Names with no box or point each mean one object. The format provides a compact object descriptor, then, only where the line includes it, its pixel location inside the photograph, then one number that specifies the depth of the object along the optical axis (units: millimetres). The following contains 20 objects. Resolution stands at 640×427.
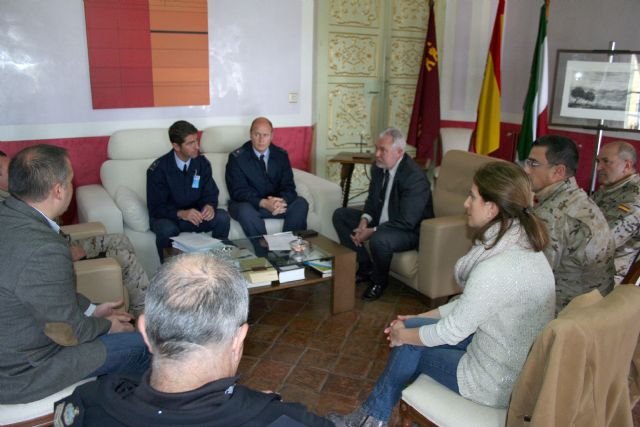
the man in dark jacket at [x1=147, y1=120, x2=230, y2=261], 3535
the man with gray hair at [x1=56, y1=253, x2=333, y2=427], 958
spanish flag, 5176
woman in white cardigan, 1601
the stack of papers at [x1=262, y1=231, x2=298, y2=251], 3154
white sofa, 3535
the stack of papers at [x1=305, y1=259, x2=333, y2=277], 3059
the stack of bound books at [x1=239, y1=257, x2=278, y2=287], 2803
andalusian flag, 4789
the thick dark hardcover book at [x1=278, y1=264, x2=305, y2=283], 2883
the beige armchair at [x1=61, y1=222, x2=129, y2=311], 2342
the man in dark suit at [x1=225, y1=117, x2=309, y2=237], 3803
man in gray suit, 1559
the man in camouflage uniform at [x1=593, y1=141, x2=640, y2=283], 2705
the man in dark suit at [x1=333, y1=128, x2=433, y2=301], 3395
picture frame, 4207
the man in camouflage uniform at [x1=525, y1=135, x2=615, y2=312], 2293
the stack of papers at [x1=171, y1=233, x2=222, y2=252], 3039
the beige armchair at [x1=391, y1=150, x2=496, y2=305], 3201
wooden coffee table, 3061
